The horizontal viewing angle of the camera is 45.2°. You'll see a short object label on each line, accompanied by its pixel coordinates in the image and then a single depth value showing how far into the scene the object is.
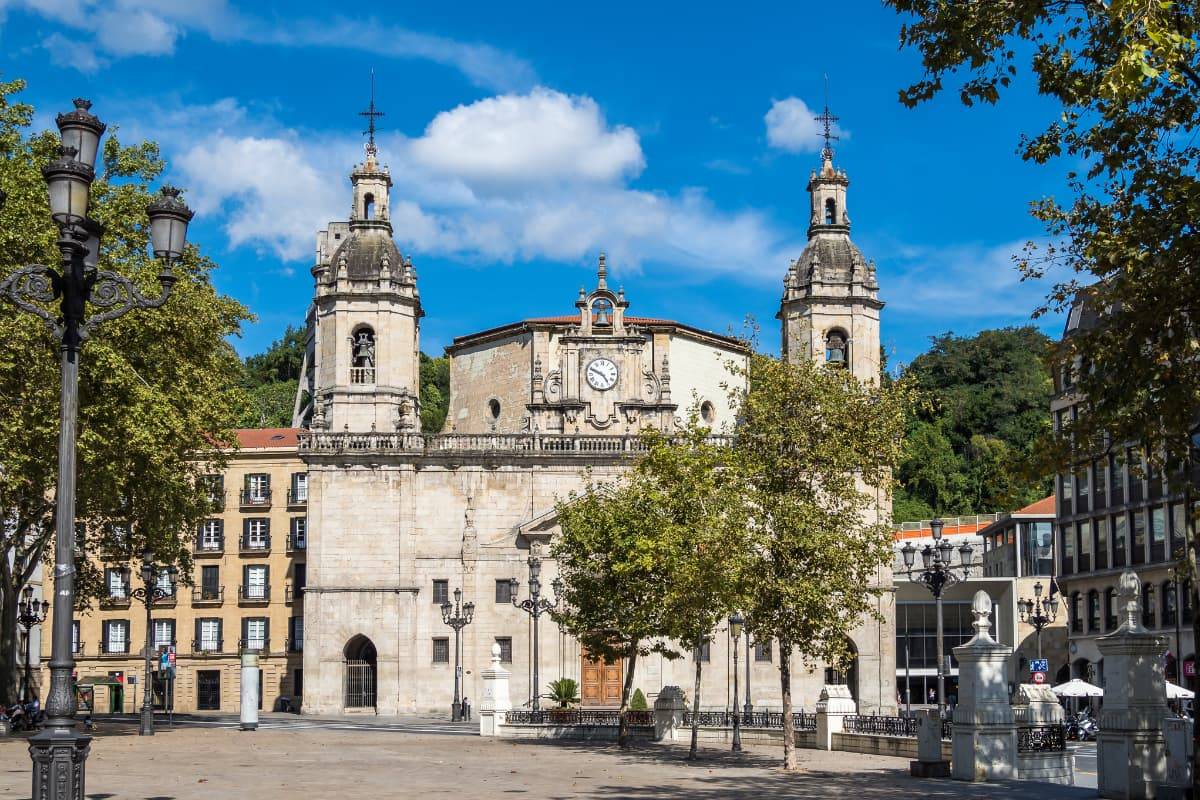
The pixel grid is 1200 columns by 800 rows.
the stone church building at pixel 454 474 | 56.75
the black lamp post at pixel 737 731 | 33.58
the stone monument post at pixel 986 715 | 24.38
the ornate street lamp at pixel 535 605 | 44.56
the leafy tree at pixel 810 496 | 28.69
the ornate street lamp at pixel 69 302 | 14.67
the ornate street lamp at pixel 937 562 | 30.03
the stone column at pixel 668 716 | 38.00
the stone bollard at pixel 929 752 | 25.64
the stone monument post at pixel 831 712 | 34.19
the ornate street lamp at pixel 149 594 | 38.44
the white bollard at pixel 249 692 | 43.31
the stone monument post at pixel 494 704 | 40.47
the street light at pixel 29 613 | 42.59
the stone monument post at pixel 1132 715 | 20.27
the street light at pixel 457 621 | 50.59
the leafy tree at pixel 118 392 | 34.34
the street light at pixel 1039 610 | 45.19
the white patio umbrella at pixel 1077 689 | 42.50
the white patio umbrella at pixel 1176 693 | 37.59
